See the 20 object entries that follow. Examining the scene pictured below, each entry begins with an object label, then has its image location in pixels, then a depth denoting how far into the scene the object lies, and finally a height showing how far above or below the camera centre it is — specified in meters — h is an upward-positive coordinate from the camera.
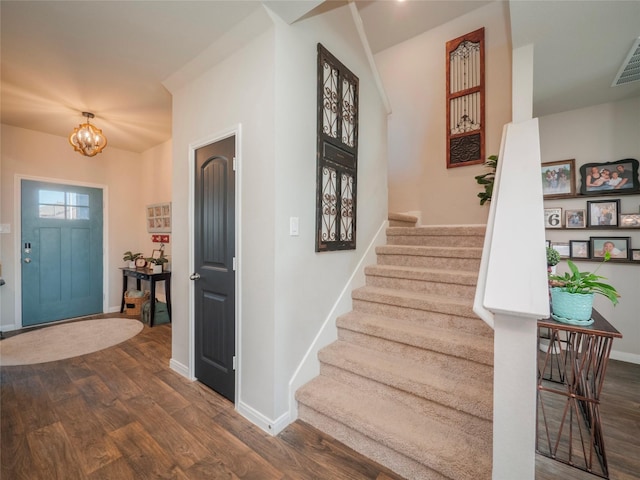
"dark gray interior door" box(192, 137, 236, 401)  2.02 -0.22
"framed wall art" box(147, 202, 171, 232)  4.22 +0.36
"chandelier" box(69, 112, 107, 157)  2.89 +1.09
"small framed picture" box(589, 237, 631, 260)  2.89 -0.11
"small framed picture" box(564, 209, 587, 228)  3.10 +0.22
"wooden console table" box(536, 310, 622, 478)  1.38 -1.10
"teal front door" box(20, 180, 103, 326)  3.70 -0.18
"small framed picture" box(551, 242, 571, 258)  3.18 -0.13
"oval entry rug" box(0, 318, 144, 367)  2.79 -1.21
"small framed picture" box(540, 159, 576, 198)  3.17 +0.71
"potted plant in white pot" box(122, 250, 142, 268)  4.39 -0.31
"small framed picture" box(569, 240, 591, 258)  3.09 -0.13
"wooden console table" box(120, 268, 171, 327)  3.74 -0.58
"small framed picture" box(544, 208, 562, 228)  3.23 +0.24
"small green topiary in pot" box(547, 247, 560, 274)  1.63 -0.12
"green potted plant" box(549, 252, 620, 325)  1.38 -0.31
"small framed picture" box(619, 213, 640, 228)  2.84 +0.18
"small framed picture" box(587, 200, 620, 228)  2.94 +0.27
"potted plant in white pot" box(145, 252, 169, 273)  4.02 -0.36
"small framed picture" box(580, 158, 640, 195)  2.85 +0.65
